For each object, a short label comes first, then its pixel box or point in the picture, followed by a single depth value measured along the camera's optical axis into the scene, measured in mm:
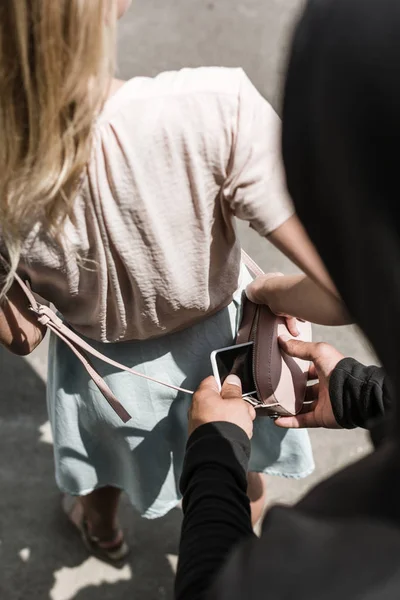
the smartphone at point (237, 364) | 1223
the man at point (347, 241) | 473
